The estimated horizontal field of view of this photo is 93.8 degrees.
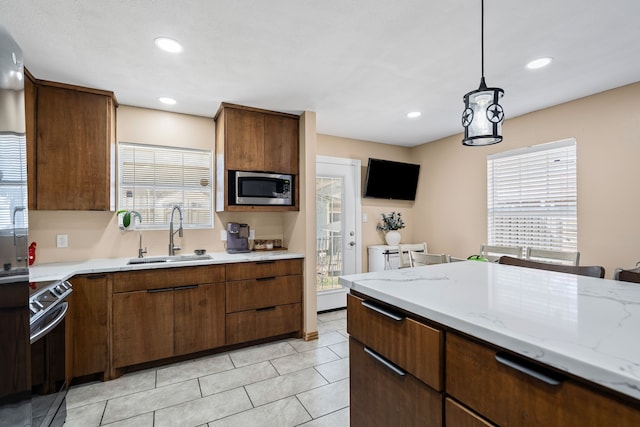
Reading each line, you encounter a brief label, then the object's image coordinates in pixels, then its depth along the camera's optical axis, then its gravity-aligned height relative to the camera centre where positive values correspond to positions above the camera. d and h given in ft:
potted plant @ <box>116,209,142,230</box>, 9.32 -0.19
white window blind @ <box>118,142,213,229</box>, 10.03 +1.01
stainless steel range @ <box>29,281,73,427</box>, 3.90 -2.18
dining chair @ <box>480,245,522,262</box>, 10.05 -1.40
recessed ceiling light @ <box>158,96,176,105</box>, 9.46 +3.56
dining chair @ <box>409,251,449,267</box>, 9.29 -1.52
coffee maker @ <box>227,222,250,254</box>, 10.71 -0.97
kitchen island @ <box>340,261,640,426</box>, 2.17 -1.25
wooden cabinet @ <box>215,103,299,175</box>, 10.04 +2.54
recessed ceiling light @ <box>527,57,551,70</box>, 7.27 +3.69
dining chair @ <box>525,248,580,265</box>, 8.76 -1.35
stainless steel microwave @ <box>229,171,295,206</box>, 10.19 +0.82
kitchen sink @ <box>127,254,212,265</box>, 9.11 -1.50
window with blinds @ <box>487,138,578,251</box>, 9.95 +0.55
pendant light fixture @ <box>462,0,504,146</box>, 5.11 +1.69
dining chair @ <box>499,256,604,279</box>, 5.55 -1.12
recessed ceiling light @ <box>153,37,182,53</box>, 6.37 +3.66
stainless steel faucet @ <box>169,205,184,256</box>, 10.05 -0.72
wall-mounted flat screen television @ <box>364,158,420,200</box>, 14.31 +1.60
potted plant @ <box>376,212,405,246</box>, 14.65 -0.75
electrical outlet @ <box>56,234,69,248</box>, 9.01 -0.86
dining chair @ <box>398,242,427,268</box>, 12.42 -1.78
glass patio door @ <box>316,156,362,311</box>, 13.44 -0.62
